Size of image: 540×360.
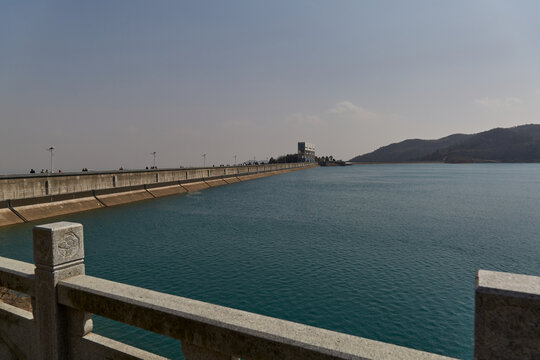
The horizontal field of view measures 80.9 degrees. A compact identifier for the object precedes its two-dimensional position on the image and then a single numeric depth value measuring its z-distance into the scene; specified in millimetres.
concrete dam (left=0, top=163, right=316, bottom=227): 39938
